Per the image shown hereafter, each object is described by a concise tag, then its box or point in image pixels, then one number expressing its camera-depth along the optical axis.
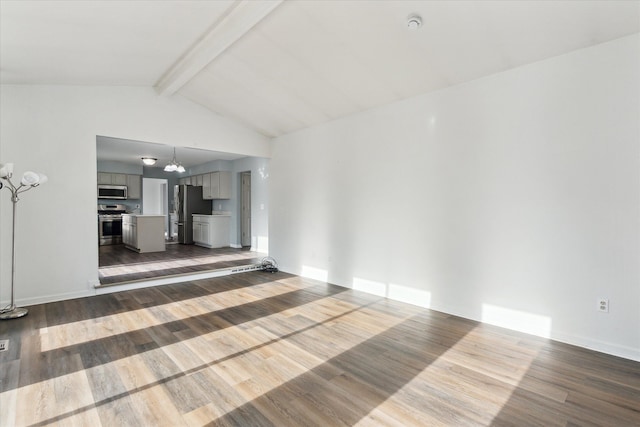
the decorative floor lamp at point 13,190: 3.39
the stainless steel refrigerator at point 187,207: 9.22
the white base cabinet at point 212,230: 8.60
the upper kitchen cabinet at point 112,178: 8.92
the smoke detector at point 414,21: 2.66
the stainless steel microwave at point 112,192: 8.88
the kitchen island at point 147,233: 7.75
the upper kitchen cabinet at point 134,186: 9.38
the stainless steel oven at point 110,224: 8.78
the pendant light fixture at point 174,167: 7.24
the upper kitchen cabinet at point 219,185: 8.70
